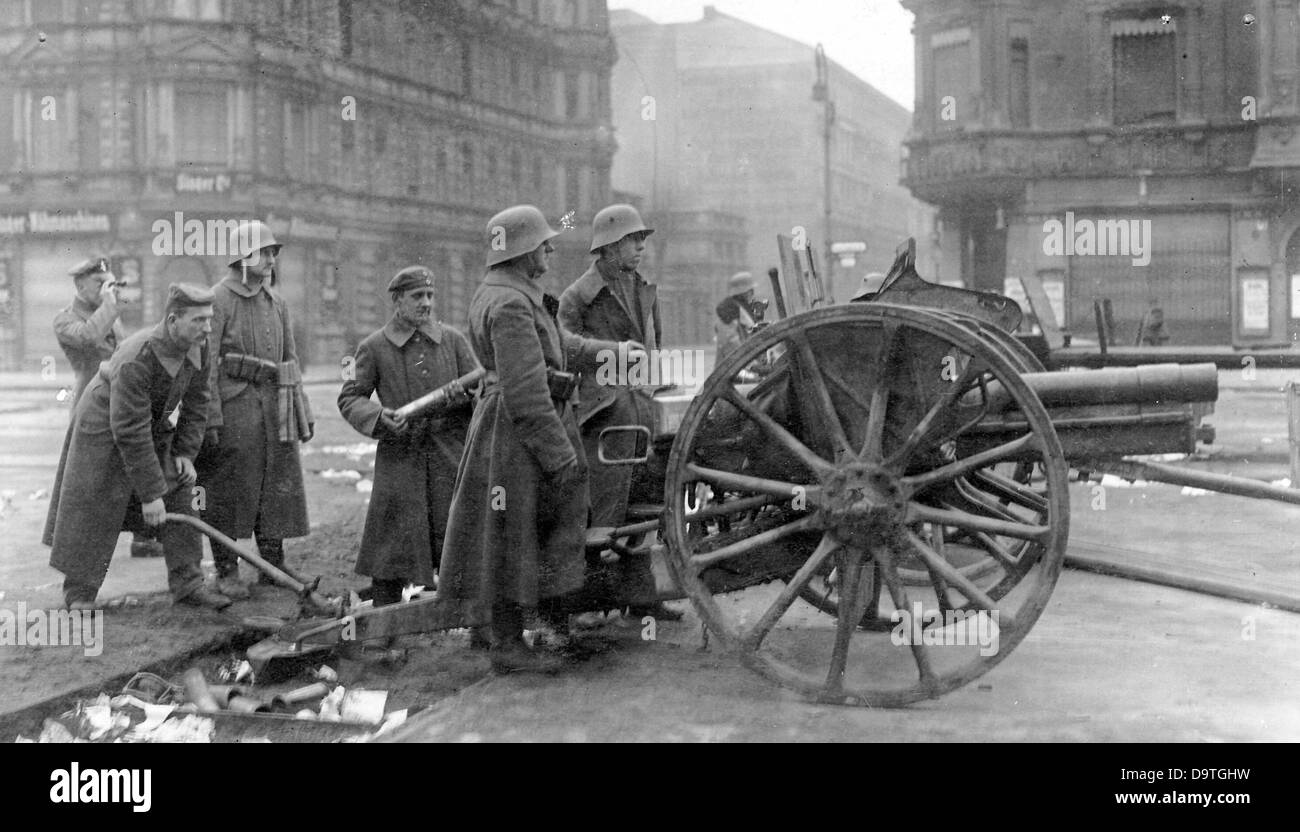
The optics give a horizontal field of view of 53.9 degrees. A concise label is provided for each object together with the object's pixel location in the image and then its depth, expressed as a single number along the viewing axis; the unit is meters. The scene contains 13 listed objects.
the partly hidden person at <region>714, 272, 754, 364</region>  10.92
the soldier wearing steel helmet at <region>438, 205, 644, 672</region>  5.04
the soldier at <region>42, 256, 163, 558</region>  8.14
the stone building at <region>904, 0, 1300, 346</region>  28.28
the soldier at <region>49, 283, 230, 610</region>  5.83
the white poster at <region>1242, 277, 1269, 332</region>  28.25
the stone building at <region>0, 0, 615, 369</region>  30.38
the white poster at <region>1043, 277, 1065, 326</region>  29.38
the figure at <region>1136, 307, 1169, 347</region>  21.97
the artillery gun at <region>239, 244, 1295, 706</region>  4.37
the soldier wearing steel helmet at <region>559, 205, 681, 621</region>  5.68
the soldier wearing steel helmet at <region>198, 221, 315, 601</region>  6.70
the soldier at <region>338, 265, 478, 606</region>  6.23
